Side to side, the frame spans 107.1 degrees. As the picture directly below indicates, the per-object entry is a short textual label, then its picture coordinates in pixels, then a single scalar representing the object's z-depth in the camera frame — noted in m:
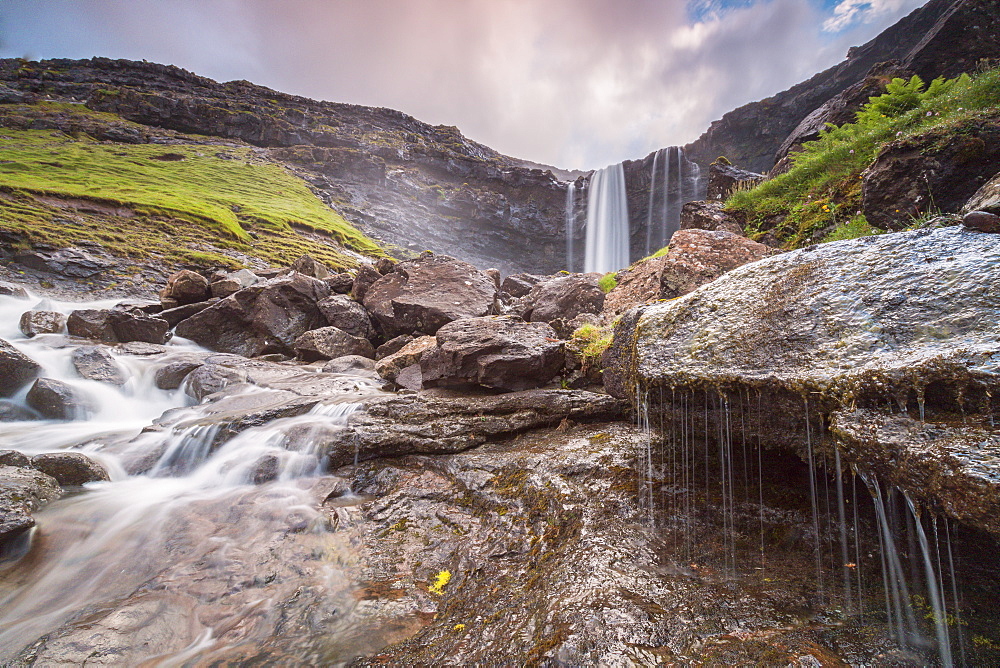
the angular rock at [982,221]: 2.51
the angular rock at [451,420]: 5.25
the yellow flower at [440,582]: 3.04
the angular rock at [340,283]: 15.89
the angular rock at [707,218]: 8.91
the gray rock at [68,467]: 4.76
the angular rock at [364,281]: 14.56
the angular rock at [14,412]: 7.05
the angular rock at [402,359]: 8.80
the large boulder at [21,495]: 3.57
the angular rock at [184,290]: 14.04
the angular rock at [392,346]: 11.59
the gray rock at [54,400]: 7.22
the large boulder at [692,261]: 6.93
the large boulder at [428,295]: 11.44
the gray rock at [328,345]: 11.66
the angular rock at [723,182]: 11.21
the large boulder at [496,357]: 6.32
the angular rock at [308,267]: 16.95
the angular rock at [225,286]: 14.55
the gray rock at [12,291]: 13.41
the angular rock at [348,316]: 13.10
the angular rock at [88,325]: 11.39
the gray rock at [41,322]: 11.12
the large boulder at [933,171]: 4.24
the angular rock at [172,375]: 9.26
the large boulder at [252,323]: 12.88
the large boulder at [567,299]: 9.28
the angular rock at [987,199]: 2.69
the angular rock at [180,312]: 13.30
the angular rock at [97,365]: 8.91
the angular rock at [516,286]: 21.08
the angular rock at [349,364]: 10.45
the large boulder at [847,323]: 2.05
